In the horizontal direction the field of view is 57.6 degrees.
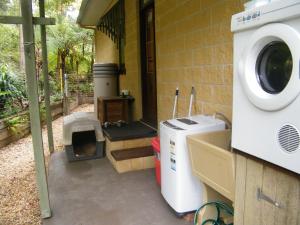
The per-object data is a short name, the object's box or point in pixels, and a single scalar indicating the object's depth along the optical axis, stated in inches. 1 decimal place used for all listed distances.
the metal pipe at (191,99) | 111.0
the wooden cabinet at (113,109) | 183.0
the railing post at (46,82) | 155.1
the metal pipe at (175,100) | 122.8
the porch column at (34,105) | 83.4
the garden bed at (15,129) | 197.3
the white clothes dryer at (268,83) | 42.6
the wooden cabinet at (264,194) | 46.6
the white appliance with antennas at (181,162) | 82.8
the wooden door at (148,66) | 169.9
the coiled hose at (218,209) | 80.3
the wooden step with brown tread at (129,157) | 132.2
